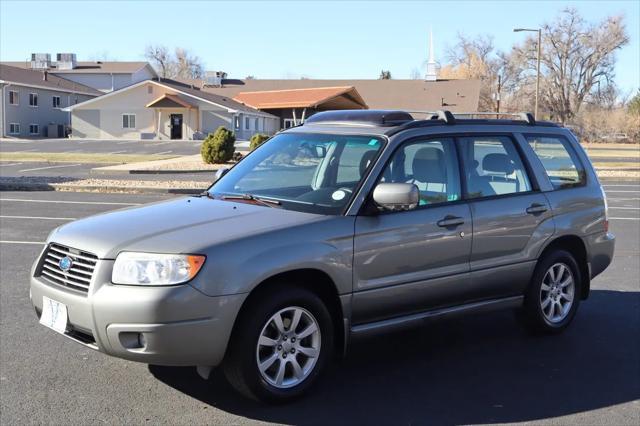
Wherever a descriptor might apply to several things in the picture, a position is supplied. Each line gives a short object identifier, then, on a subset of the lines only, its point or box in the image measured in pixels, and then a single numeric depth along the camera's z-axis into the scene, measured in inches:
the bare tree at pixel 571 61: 3198.8
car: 156.7
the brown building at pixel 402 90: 2524.6
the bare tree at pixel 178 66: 4483.3
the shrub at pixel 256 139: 1133.0
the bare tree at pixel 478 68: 3378.4
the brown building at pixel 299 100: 2221.9
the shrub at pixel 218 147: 1100.5
